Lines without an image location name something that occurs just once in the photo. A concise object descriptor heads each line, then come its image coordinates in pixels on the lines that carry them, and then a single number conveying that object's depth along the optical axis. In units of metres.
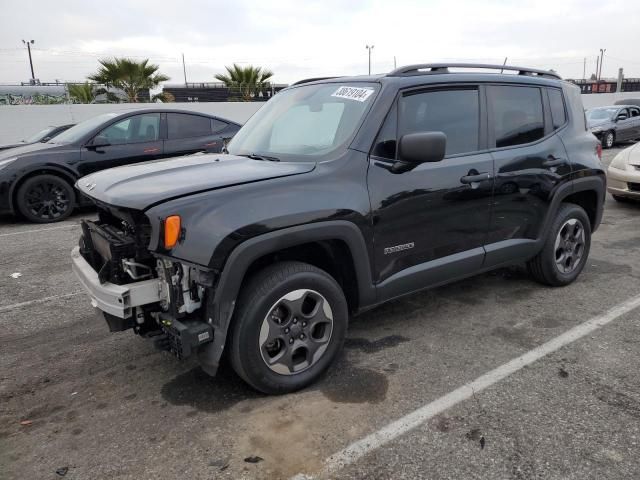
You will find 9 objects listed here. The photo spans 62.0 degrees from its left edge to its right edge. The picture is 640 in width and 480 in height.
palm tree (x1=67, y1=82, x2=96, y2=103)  19.00
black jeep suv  2.73
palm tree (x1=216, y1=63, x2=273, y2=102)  22.33
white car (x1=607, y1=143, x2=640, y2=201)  7.88
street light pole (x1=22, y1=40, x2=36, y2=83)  53.47
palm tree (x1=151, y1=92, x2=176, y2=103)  20.08
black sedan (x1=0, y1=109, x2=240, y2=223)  7.59
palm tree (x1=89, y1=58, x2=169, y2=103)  19.19
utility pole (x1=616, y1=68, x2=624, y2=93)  35.53
